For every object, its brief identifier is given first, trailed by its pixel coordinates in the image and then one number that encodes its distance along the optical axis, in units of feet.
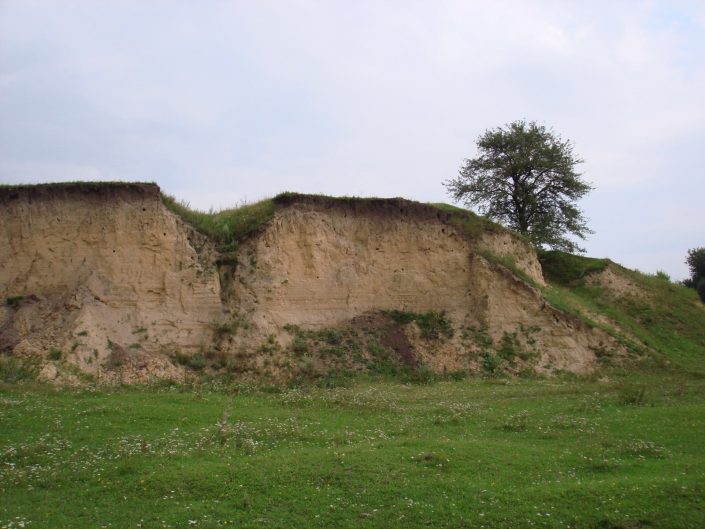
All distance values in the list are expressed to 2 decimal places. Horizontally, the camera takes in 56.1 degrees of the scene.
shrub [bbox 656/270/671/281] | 124.00
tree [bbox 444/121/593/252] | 124.57
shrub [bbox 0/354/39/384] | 64.59
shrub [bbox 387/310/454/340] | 86.78
